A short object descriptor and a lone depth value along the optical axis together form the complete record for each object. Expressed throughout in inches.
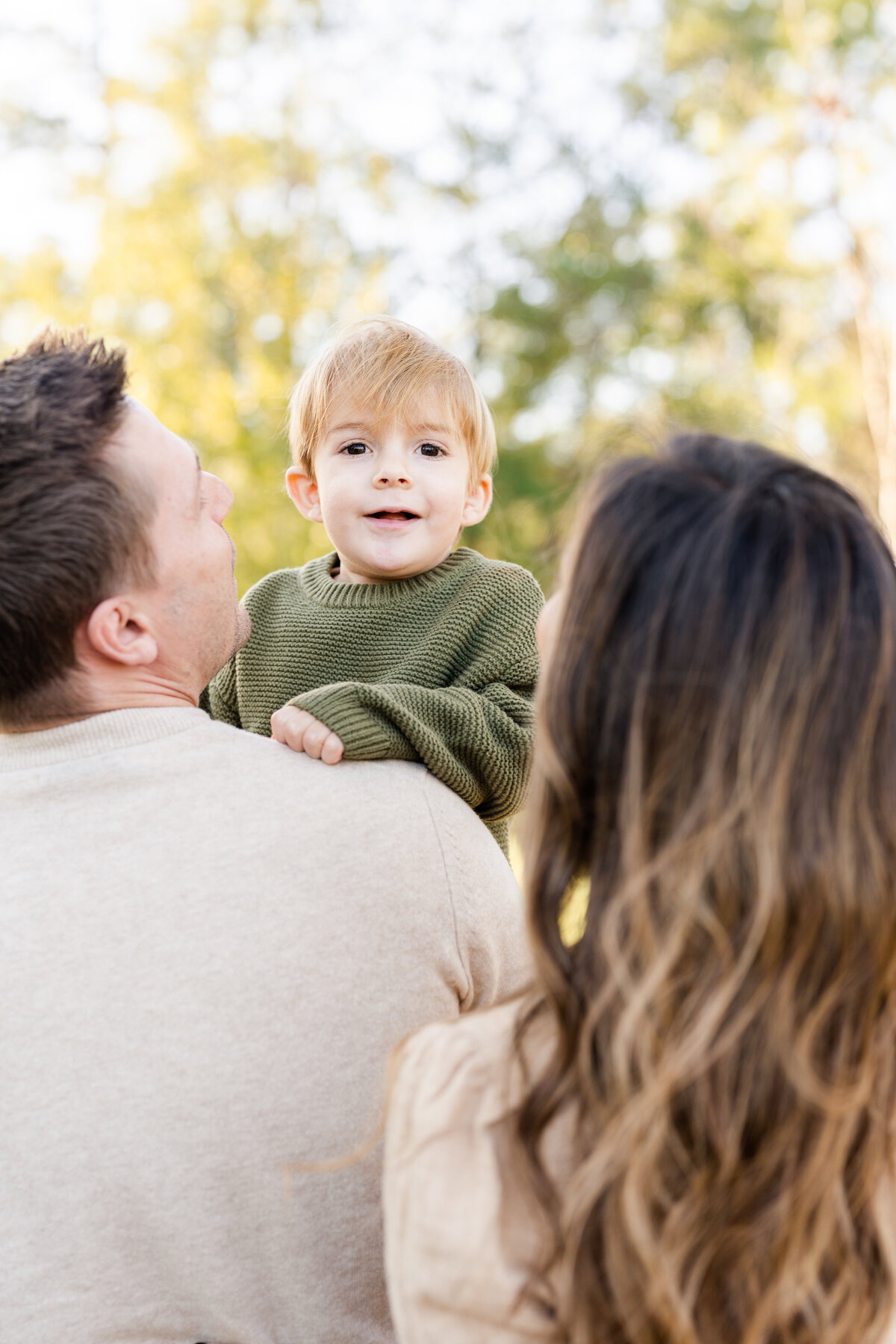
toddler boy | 59.3
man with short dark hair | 49.6
